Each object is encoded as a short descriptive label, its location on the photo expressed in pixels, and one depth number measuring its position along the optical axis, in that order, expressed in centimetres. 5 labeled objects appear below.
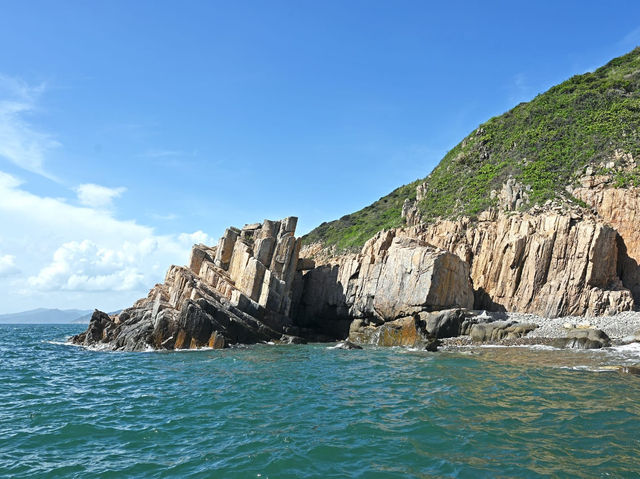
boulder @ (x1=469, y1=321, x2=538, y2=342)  3647
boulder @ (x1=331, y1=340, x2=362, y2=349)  3853
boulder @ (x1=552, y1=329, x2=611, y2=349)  3109
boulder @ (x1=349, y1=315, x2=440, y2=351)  3753
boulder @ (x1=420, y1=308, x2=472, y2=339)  4003
